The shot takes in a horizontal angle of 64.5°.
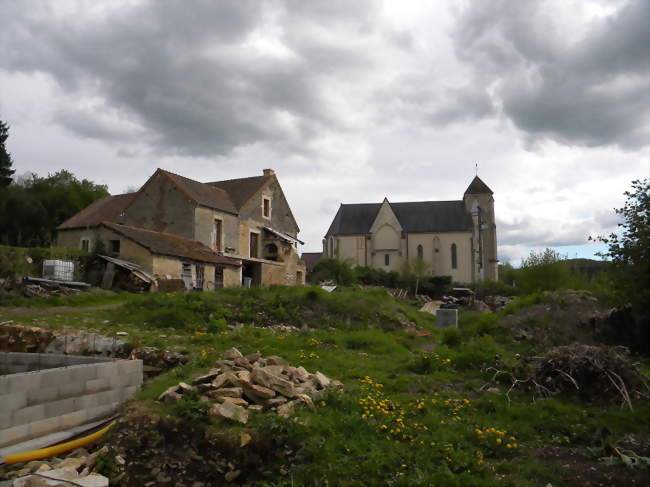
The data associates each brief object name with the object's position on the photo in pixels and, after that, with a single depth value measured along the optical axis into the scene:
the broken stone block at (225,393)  7.88
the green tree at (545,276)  31.16
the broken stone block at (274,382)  8.05
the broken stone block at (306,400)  7.80
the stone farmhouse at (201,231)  22.72
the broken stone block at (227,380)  8.18
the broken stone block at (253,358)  9.60
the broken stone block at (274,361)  9.43
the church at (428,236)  60.53
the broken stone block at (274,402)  7.83
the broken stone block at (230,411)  7.32
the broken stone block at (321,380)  8.75
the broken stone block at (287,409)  7.50
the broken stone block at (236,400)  7.67
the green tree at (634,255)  8.67
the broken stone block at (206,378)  8.27
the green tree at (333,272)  41.56
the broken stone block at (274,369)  8.66
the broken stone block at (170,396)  7.82
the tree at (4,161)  36.16
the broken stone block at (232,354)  9.61
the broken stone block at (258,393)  7.89
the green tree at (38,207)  36.25
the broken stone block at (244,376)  8.18
